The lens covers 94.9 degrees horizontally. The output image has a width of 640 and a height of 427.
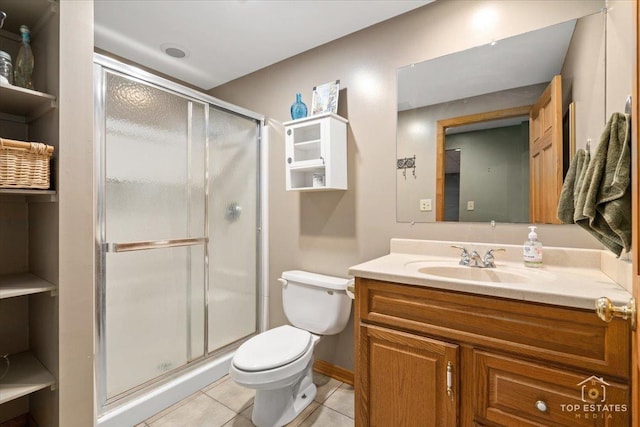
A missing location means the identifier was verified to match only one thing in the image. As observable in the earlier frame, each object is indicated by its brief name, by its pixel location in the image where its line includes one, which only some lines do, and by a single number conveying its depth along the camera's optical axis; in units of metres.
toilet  1.42
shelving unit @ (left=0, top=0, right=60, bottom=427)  1.17
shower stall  1.56
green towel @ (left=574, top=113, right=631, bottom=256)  0.85
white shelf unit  1.82
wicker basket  1.06
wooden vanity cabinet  0.85
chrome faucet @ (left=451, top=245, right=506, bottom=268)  1.37
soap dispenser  1.31
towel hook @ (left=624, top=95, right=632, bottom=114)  0.93
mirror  1.30
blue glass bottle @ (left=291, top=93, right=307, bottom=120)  2.00
